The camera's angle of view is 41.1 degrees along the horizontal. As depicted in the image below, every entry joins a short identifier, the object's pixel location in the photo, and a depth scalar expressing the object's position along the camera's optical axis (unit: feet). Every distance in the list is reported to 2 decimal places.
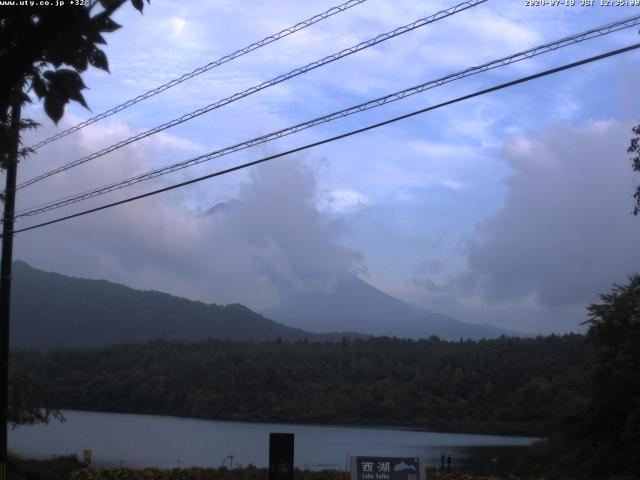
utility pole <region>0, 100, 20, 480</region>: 59.31
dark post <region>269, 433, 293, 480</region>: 43.57
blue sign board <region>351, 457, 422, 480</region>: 42.32
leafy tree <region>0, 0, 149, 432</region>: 13.39
